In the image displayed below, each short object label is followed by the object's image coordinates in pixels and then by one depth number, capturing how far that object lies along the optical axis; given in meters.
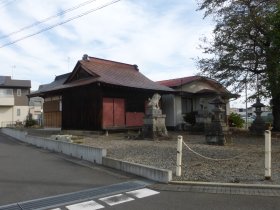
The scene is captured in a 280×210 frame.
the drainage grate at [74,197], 6.74
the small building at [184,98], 27.98
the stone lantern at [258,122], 21.38
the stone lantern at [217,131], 15.63
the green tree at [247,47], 19.02
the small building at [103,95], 22.75
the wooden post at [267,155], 8.08
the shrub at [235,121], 31.53
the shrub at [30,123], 38.84
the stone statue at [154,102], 18.77
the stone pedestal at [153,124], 18.44
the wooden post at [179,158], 8.74
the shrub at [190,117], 27.79
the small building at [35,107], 55.26
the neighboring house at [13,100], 48.31
